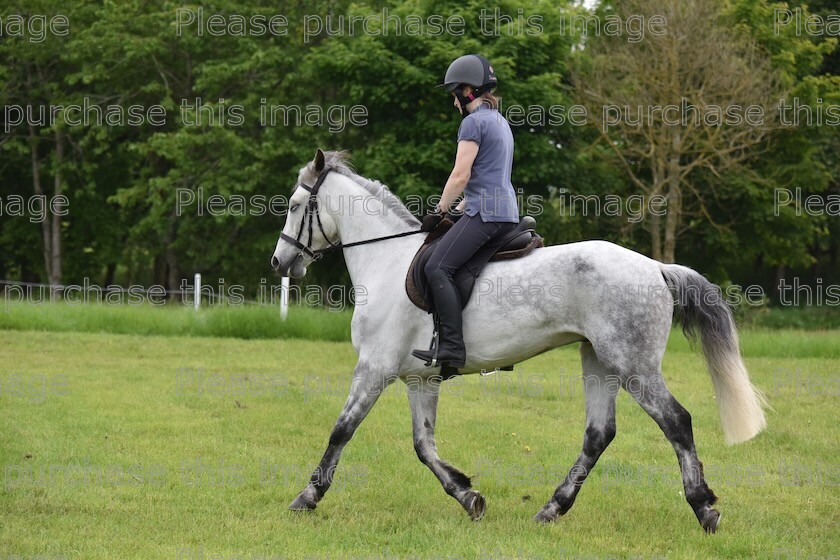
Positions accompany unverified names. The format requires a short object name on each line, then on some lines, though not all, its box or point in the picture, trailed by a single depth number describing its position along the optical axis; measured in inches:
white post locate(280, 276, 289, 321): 1492.4
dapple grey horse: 503.8
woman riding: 519.2
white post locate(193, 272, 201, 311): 1627.7
